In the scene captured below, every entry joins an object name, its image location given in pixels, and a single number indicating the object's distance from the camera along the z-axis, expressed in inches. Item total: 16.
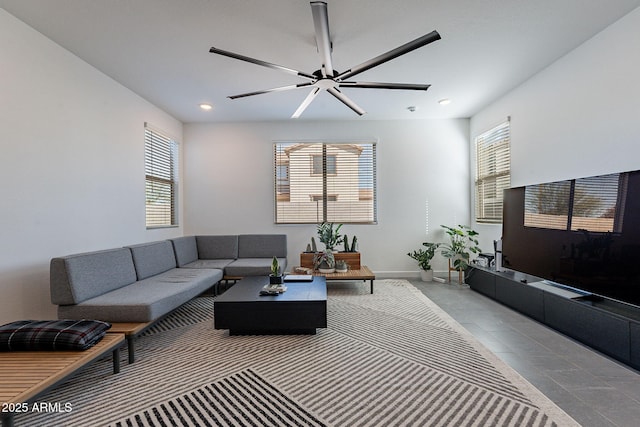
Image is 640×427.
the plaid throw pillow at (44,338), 70.7
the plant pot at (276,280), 120.7
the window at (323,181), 204.8
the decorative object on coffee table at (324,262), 168.9
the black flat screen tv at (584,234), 83.3
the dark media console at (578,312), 81.1
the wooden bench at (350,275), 156.7
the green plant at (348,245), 185.3
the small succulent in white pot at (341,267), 170.1
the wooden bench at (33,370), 52.8
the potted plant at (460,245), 179.8
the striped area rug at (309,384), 62.1
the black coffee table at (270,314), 101.9
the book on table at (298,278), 135.8
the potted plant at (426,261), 189.6
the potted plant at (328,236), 182.2
